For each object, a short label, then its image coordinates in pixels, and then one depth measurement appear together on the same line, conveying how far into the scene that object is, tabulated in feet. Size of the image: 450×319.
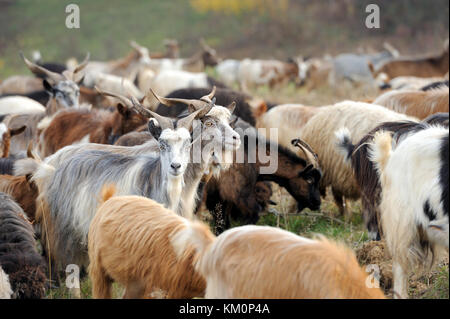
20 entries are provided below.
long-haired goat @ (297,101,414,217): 45.85
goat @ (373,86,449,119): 55.16
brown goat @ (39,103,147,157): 52.71
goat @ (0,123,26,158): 50.72
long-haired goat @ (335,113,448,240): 36.40
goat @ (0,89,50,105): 77.30
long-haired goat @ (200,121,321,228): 45.29
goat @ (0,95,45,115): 69.10
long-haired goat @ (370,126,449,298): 25.52
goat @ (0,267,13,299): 27.12
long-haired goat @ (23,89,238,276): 35.12
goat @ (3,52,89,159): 59.67
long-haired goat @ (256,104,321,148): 56.49
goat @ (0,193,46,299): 27.96
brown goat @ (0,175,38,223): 40.32
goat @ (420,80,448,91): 64.69
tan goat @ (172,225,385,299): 21.13
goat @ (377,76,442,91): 76.95
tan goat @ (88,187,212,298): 26.22
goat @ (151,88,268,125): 55.47
